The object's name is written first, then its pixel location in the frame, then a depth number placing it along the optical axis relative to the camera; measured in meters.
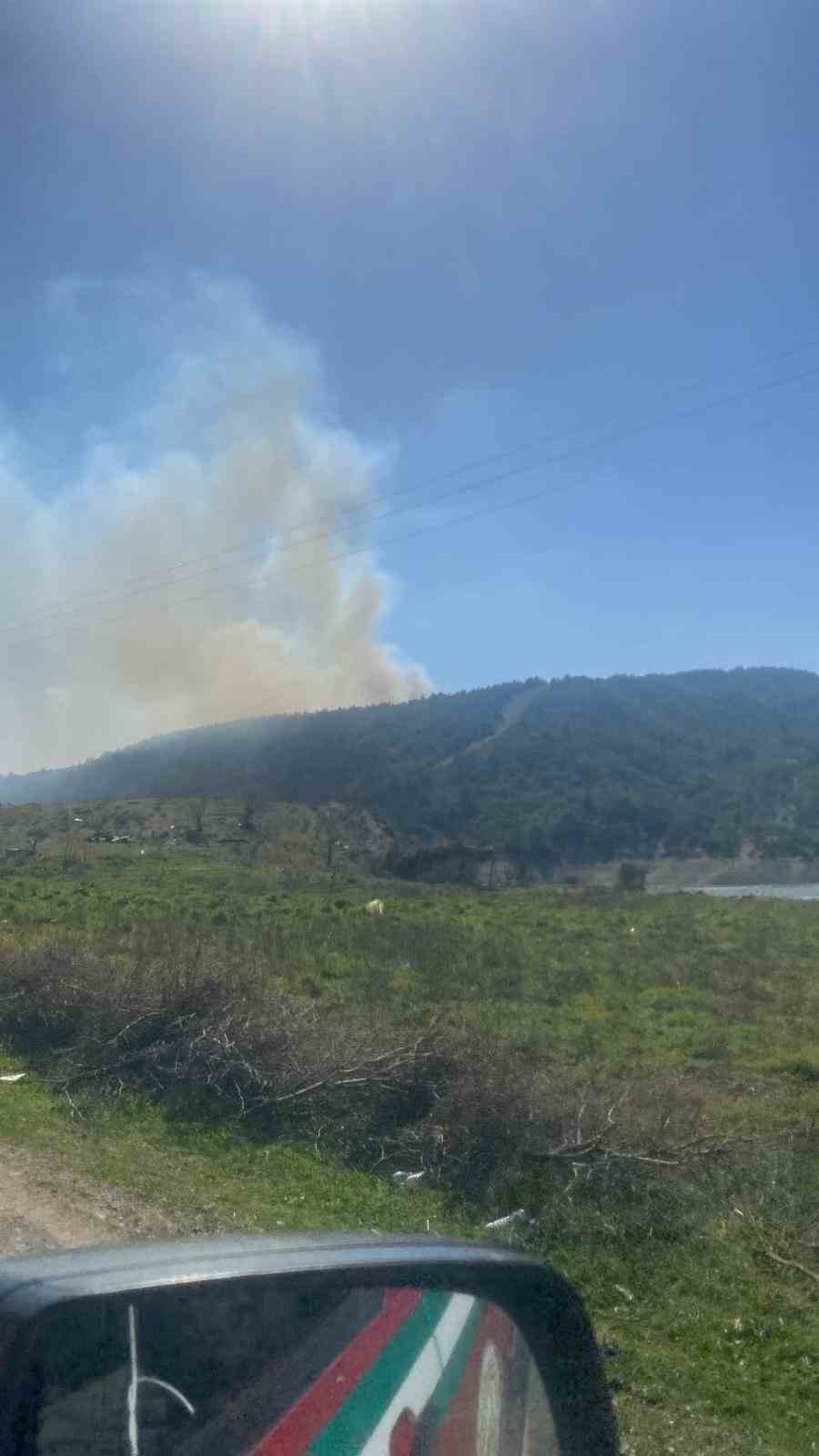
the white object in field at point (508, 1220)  6.75
